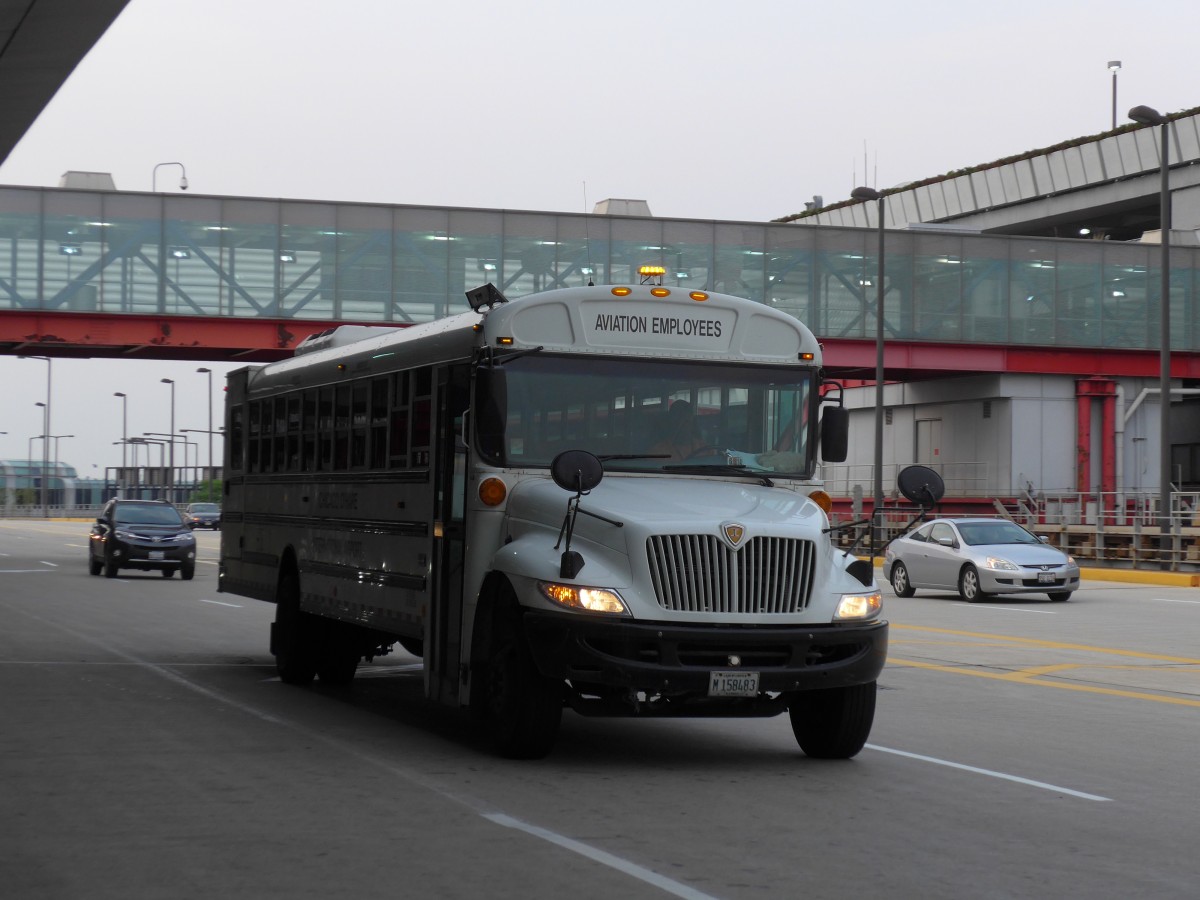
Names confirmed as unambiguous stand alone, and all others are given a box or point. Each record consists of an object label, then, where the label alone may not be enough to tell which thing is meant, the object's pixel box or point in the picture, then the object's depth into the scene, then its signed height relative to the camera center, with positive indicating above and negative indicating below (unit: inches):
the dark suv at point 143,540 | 1451.8 -41.8
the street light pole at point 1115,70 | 3545.8 +876.7
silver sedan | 1132.5 -42.1
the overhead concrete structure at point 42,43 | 543.2 +147.5
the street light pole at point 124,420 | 5526.6 +221.5
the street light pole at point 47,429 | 5098.4 +179.1
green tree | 6276.1 -5.1
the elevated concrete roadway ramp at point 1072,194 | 2699.3 +515.1
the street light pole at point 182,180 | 2229.5 +441.1
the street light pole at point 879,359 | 1829.5 +153.1
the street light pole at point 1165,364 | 1475.1 +116.8
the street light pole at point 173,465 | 4750.7 +68.1
